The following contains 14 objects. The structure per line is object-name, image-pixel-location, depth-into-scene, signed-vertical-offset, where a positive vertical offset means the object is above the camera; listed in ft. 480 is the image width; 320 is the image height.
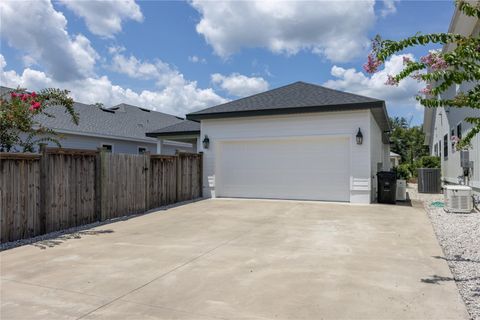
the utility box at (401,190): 38.99 -3.32
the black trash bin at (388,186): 35.76 -2.61
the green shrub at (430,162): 58.49 +0.00
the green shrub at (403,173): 70.73 -2.32
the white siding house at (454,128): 31.78 +4.77
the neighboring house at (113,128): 47.37 +5.77
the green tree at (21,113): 20.75 +3.32
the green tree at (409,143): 136.80 +8.35
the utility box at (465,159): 35.14 +0.30
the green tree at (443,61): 11.18 +3.66
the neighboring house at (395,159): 124.34 +1.34
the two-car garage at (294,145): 35.53 +2.13
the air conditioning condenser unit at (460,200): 29.25 -3.41
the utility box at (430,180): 48.83 -2.68
